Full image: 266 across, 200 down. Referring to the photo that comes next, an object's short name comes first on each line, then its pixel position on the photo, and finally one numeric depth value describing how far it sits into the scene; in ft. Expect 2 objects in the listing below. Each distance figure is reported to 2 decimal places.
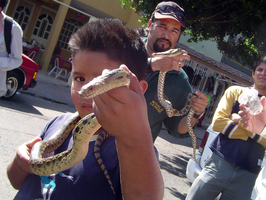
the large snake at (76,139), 3.31
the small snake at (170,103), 6.84
